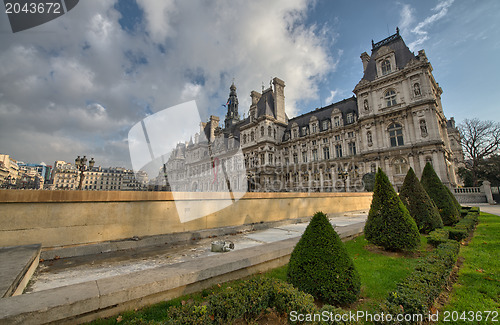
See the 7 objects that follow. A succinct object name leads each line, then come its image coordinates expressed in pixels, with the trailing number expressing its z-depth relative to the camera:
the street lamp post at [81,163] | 18.19
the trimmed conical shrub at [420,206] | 8.62
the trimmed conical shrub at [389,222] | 6.04
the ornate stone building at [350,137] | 28.27
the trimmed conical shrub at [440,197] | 10.84
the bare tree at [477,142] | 34.78
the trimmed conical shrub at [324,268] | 3.24
